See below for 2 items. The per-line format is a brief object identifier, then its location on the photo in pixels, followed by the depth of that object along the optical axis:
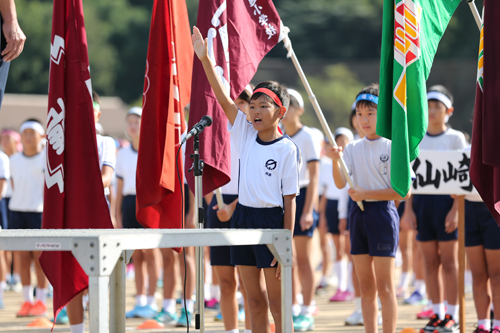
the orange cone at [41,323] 14.24
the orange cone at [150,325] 13.63
